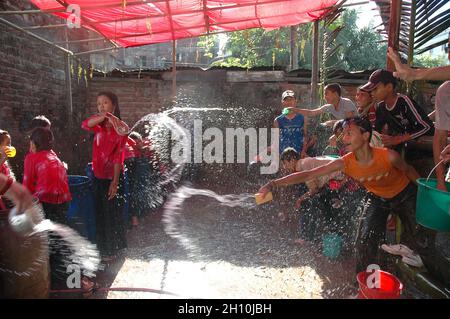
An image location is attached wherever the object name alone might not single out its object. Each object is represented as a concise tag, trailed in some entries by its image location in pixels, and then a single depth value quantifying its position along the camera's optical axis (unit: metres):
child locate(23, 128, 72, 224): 3.44
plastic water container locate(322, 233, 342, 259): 4.14
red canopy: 5.34
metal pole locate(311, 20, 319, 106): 7.61
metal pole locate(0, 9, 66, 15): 4.55
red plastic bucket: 2.50
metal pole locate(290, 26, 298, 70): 14.54
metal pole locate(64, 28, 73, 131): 7.99
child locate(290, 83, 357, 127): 5.09
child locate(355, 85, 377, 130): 3.98
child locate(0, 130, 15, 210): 3.59
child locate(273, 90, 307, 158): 5.57
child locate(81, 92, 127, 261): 3.93
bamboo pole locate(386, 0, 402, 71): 3.92
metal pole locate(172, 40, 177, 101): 8.24
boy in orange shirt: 3.18
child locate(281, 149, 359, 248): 4.23
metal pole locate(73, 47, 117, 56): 7.34
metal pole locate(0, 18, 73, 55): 5.00
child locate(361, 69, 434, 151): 3.42
